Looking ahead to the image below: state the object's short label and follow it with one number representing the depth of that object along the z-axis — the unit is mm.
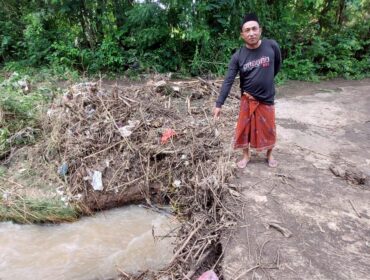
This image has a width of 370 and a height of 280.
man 3410
